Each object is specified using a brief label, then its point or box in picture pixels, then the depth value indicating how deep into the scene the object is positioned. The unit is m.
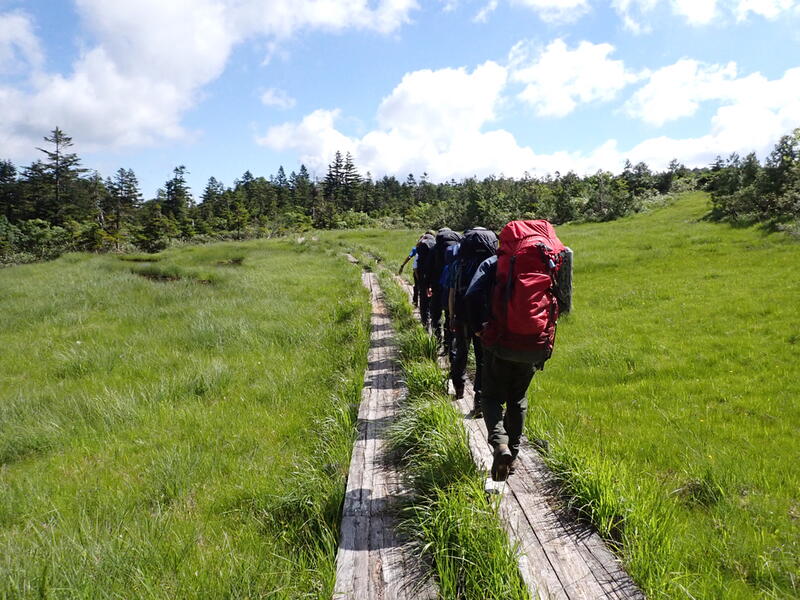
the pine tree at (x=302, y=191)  75.06
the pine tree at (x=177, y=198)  62.45
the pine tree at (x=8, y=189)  54.81
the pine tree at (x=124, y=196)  58.25
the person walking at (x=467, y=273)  4.48
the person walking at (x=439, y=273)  6.09
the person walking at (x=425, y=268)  7.04
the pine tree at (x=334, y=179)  83.75
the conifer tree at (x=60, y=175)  54.42
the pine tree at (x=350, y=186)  78.62
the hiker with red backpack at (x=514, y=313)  3.10
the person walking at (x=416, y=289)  7.52
